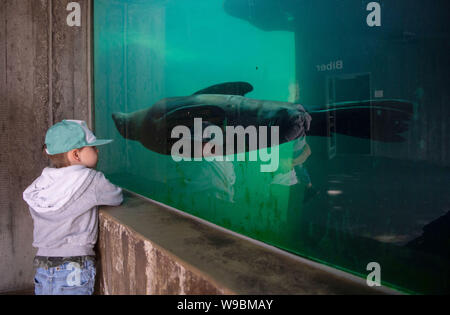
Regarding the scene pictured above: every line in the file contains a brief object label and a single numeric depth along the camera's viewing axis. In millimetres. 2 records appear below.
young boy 1798
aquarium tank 933
